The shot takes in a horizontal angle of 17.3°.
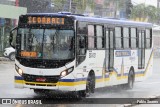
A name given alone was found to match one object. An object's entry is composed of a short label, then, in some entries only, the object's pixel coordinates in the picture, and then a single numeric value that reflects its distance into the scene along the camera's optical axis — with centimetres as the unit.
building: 4191
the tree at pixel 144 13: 6750
